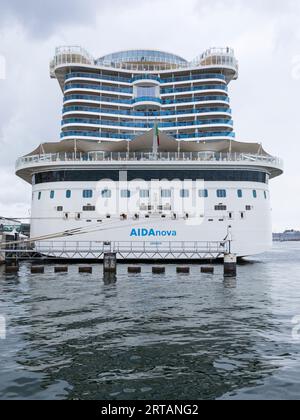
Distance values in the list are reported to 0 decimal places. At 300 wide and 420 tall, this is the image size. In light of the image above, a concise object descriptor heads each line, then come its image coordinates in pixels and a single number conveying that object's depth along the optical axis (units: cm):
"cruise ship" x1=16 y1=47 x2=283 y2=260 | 3784
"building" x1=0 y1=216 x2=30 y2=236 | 8144
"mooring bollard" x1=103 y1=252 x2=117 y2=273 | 2870
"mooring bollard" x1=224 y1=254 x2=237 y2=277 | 2926
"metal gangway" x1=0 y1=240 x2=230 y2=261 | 3731
